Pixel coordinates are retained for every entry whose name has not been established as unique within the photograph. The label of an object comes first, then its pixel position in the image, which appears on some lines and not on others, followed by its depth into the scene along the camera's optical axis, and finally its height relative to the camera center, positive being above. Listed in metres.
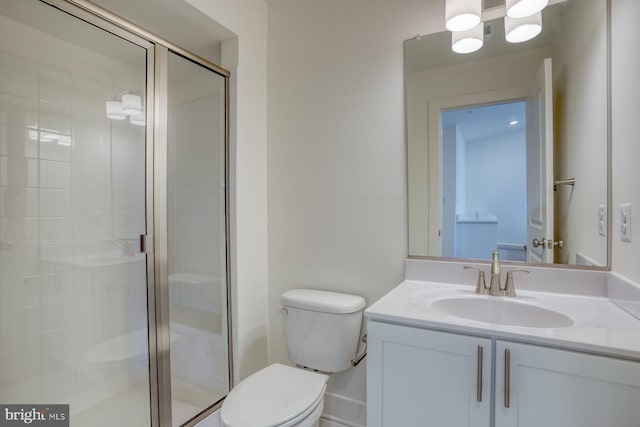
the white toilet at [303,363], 1.18 -0.72
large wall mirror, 1.23 +0.30
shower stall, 1.46 -0.05
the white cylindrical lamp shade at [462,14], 1.30 +0.81
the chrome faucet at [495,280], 1.30 -0.28
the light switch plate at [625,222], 1.03 -0.04
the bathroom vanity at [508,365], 0.82 -0.44
